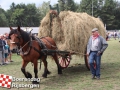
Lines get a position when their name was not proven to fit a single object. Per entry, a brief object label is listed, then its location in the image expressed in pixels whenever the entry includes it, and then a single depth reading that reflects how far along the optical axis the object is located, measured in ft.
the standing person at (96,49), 25.48
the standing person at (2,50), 41.44
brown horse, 23.36
